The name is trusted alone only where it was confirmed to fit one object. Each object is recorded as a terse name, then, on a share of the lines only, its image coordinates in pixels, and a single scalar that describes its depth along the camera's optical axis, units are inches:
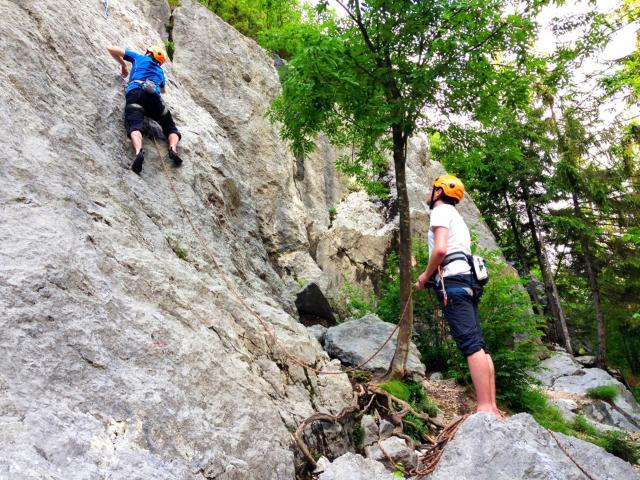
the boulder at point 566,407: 375.1
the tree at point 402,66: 245.4
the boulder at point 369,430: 194.1
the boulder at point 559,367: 563.3
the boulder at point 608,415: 459.2
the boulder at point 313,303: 398.9
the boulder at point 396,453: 168.1
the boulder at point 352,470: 117.4
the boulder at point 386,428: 202.2
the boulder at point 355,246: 559.2
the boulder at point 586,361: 674.6
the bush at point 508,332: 320.2
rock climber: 227.6
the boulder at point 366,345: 289.6
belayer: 137.1
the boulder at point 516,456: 104.7
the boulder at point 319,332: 328.9
